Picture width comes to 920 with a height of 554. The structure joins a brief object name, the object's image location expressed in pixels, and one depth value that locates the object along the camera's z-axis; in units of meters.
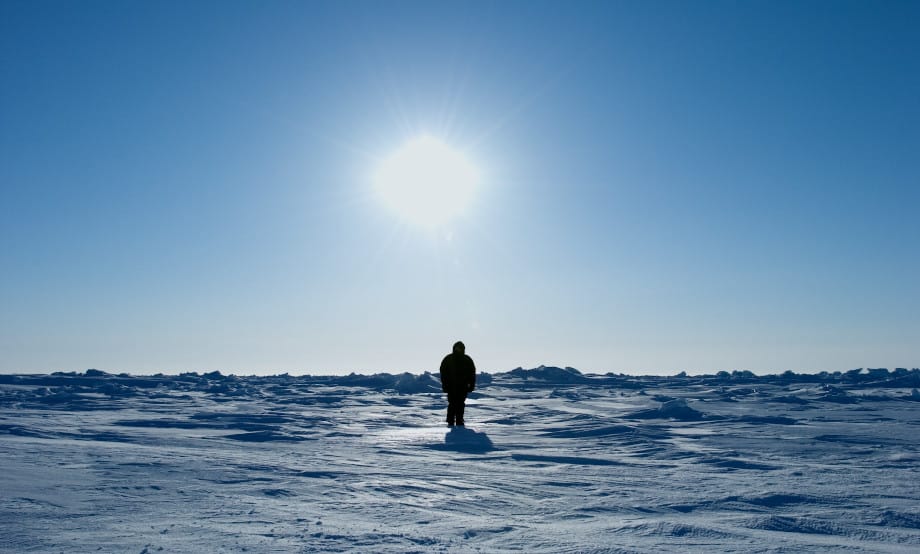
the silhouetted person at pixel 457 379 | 11.27
